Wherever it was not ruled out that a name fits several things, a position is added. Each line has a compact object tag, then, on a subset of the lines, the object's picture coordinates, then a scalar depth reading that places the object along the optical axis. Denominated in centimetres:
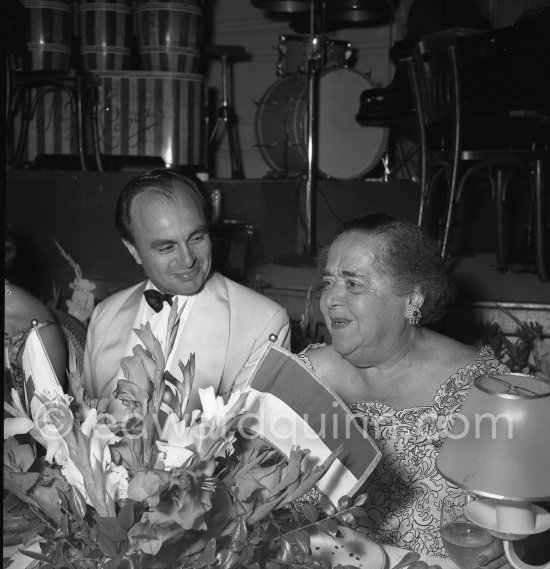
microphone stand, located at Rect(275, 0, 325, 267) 467
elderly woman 203
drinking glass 127
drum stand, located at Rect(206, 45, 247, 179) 632
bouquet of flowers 93
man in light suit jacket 227
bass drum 634
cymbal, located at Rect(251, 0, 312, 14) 618
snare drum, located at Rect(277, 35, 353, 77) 645
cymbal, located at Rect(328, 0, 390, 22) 610
